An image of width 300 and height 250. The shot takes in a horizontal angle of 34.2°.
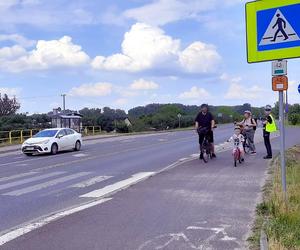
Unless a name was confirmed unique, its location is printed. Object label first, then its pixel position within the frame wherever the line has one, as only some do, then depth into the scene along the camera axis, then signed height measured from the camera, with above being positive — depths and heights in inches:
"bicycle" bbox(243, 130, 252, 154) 724.1 -46.5
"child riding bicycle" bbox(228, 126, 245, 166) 589.9 -37.6
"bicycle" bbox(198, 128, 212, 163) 649.0 -41.6
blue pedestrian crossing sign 284.8 +50.2
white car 982.4 -47.9
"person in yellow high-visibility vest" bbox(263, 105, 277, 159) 631.2 -15.7
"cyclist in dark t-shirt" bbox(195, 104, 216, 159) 651.5 -9.1
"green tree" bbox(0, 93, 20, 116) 3069.9 +95.4
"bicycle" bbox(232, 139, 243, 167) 588.1 -46.1
